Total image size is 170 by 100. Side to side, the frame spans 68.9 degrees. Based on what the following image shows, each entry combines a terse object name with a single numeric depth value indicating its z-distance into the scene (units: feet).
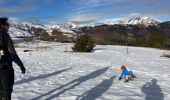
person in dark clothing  7.78
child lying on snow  16.43
